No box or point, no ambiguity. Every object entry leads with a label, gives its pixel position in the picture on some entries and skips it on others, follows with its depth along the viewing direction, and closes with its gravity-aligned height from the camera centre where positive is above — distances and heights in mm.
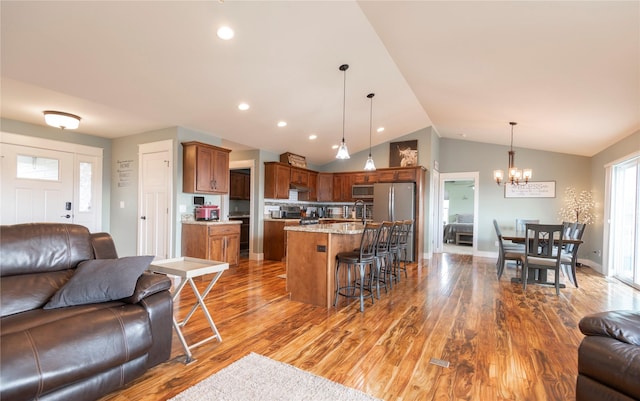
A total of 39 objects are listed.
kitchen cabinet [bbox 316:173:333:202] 7898 +279
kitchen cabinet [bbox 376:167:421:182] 6637 +572
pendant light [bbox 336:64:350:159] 3809 +650
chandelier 5395 +513
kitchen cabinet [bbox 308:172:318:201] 7673 +297
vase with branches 6121 -103
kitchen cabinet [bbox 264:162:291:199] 6492 +368
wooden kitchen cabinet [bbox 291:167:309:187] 7066 +509
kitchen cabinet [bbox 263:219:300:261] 6309 -920
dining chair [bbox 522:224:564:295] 4172 -815
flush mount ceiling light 4133 +1057
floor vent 2227 -1259
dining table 4331 -1229
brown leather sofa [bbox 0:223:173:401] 1433 -733
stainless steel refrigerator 6410 -90
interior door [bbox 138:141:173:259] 4934 -93
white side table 2209 -610
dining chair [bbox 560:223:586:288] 4352 -830
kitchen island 3486 -784
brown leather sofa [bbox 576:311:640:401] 1404 -791
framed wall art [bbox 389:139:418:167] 7031 +1107
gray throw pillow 1864 -588
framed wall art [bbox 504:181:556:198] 6727 +261
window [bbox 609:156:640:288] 4594 -323
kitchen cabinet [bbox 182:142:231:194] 4828 +462
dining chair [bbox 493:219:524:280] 4758 -879
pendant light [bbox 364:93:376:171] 4207 +1552
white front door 4527 +125
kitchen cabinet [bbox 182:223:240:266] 4770 -759
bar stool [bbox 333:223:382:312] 3435 -831
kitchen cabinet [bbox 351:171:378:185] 7285 +516
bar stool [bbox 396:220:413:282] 4512 -602
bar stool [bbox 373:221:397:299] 3879 -719
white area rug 1795 -1232
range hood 7133 +241
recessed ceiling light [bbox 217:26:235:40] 2879 +1634
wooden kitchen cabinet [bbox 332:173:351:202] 7703 +285
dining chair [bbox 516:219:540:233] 6184 -489
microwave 7410 +180
